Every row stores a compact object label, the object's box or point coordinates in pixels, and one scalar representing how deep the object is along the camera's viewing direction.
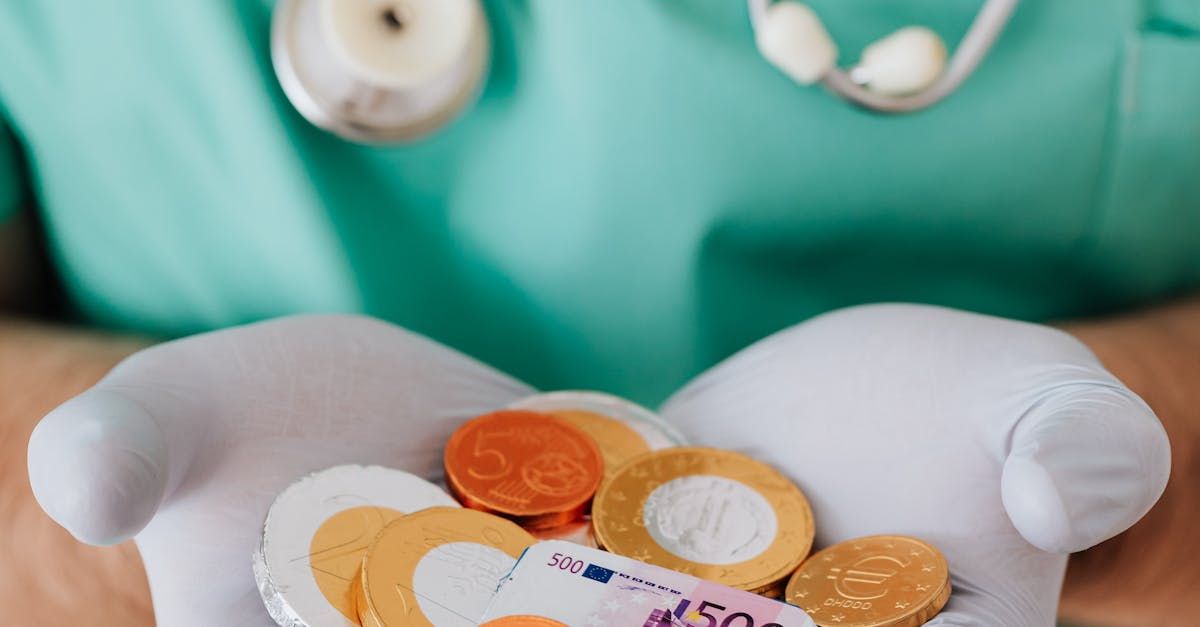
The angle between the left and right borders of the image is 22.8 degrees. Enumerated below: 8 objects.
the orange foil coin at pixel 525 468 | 0.56
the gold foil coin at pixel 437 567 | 0.53
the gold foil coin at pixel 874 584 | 0.54
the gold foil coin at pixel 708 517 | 0.56
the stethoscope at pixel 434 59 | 0.58
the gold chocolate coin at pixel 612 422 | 0.59
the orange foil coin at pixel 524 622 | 0.52
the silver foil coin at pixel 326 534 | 0.53
